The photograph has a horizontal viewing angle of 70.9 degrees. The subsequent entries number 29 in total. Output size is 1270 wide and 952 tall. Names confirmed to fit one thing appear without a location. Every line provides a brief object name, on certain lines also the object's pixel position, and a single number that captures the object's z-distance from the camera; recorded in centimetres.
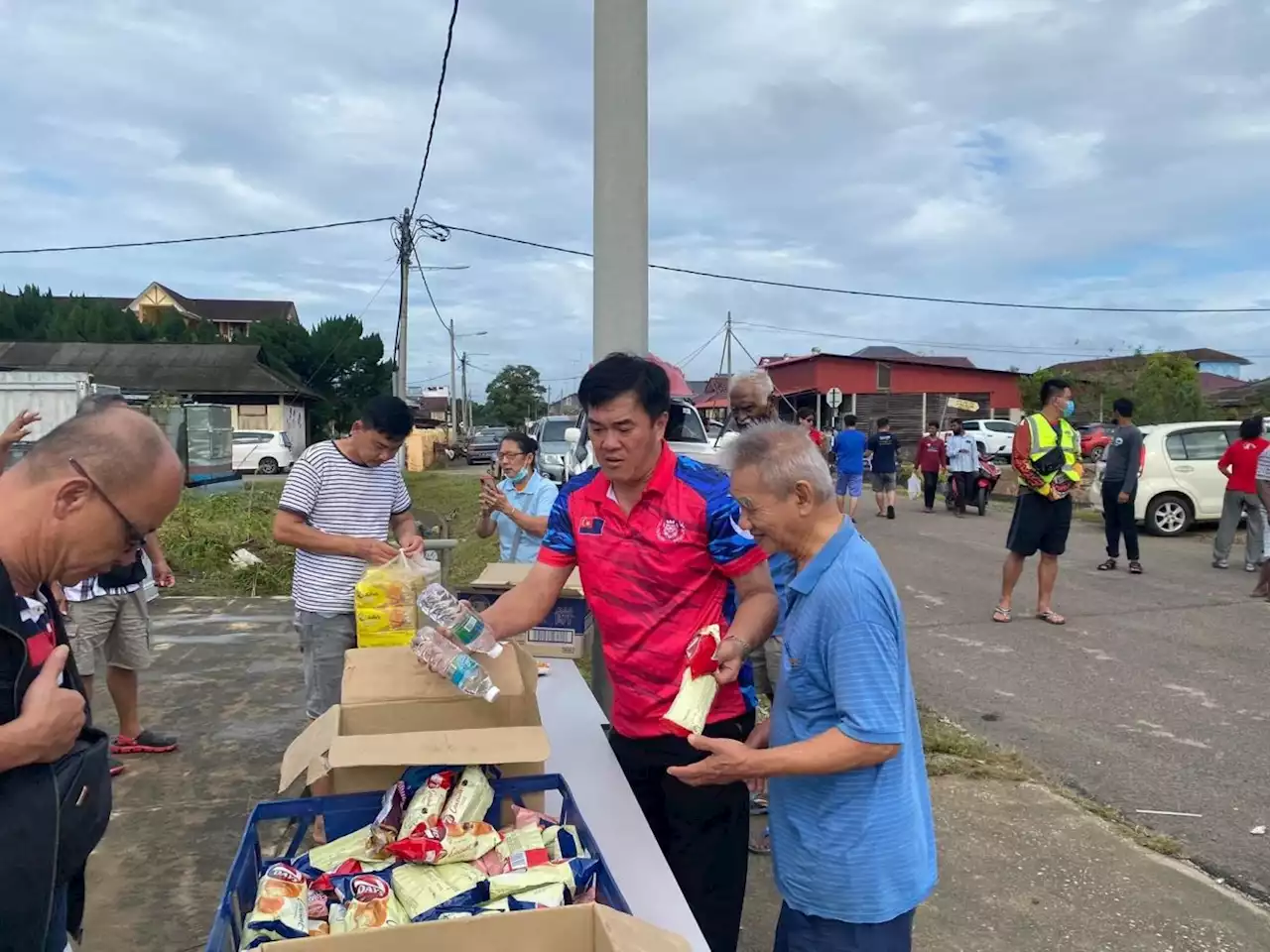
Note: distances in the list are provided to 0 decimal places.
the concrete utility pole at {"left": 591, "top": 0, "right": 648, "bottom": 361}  394
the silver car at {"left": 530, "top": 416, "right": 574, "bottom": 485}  1374
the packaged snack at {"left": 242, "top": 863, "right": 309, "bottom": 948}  160
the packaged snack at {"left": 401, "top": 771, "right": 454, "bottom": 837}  187
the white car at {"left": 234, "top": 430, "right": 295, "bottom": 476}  3184
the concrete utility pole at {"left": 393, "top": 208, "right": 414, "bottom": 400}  2473
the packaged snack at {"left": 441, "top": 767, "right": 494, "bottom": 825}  190
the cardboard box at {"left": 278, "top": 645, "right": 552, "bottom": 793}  204
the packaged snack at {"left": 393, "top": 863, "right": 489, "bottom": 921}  167
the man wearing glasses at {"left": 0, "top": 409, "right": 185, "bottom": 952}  143
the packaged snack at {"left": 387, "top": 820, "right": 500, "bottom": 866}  179
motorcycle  1543
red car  1967
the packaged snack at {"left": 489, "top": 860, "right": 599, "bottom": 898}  172
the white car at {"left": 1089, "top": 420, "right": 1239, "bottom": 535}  1224
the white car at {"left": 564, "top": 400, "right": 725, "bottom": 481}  968
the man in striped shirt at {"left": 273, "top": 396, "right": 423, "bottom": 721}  371
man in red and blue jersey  239
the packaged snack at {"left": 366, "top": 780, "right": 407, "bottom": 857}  186
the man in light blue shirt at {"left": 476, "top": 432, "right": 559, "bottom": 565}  511
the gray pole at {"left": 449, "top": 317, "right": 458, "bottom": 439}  5653
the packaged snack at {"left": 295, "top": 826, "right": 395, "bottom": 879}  183
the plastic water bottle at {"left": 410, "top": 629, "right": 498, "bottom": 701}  228
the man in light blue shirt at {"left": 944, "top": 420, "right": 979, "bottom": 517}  1538
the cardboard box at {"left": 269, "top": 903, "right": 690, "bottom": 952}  149
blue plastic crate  171
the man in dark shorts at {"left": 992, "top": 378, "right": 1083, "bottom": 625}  668
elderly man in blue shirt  177
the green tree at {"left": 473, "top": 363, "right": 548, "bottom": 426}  8612
